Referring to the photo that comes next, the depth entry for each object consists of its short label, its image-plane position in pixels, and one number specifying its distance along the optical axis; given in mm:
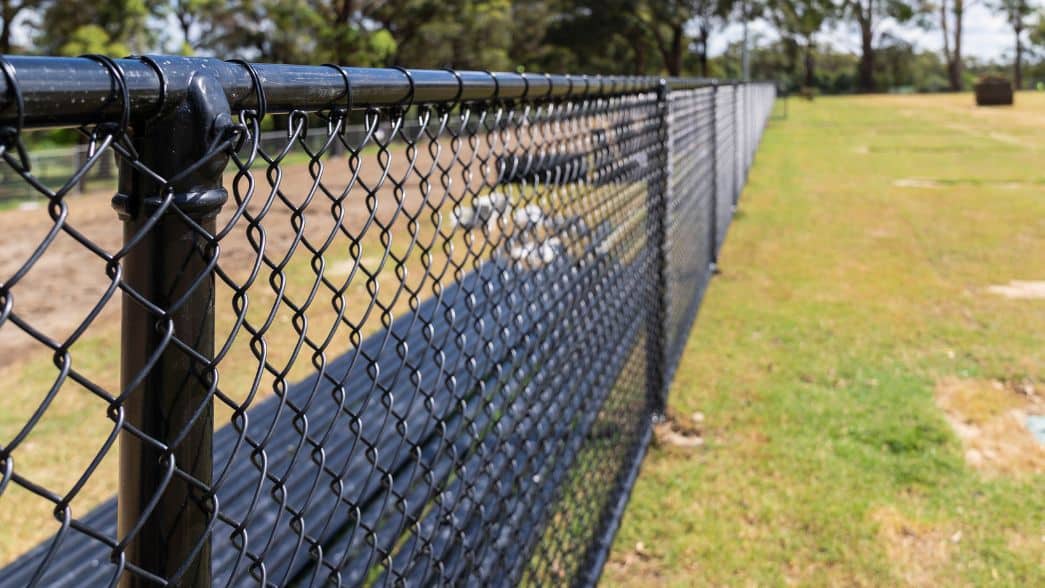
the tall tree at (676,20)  47312
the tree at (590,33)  47312
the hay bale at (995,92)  38031
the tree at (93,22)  21375
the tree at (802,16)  53750
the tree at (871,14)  67688
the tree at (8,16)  20414
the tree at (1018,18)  72125
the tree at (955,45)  64188
